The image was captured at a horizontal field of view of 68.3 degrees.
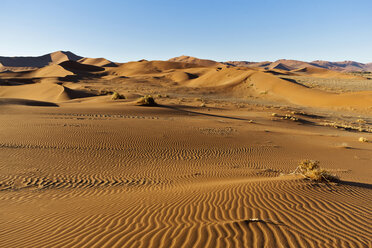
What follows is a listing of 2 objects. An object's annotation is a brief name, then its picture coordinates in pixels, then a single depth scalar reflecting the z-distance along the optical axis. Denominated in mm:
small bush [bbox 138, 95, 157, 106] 23516
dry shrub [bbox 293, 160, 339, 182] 7029
